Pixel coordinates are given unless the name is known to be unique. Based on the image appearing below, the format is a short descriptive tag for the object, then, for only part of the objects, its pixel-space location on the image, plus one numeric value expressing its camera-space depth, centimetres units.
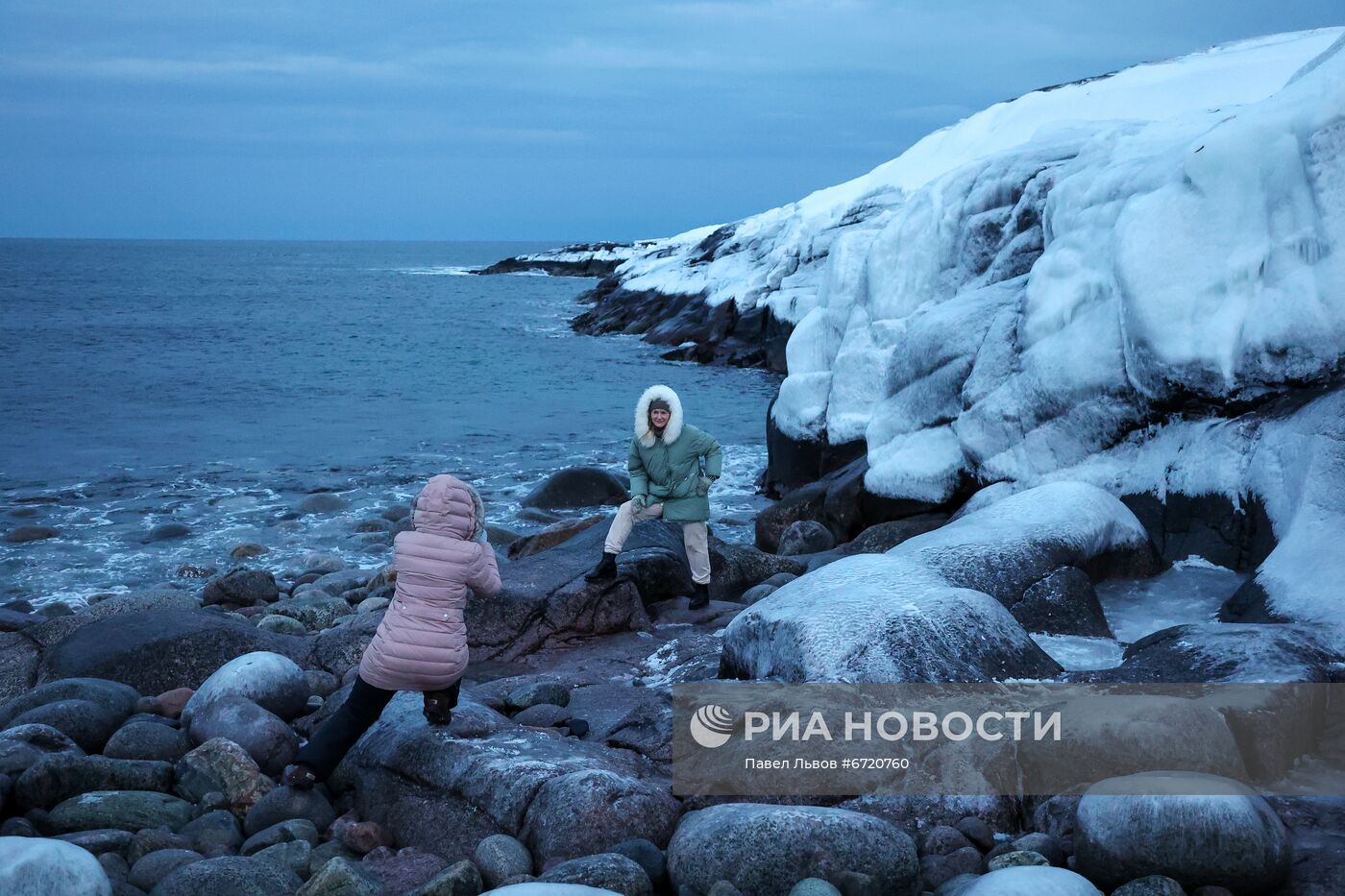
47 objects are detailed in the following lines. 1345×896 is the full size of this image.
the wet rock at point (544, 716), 612
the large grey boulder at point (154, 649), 717
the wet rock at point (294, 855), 449
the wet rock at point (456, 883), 414
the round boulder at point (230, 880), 409
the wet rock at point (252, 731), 566
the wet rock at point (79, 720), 594
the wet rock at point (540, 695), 643
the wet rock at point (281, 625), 898
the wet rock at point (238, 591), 1063
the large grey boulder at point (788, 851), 398
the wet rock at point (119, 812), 492
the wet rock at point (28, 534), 1327
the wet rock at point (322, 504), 1483
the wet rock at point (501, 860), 428
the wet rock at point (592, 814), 438
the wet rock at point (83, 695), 632
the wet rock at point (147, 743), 571
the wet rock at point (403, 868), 439
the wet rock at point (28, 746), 526
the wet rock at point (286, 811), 505
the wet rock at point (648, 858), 422
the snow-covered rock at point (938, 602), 544
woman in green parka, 802
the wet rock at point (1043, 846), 415
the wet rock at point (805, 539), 1122
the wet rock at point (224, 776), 526
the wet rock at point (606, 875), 399
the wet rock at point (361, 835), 474
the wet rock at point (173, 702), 653
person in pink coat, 510
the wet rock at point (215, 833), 482
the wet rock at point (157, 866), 434
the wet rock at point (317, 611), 954
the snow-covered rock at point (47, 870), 365
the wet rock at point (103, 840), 459
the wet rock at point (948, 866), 411
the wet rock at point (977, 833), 436
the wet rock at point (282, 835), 471
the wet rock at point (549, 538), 1108
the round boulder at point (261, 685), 625
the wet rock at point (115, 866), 435
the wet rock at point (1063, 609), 662
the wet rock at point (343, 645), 753
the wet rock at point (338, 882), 413
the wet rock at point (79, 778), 507
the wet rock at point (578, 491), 1486
